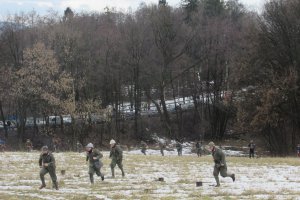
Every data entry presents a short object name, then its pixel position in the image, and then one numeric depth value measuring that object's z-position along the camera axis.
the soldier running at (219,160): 23.91
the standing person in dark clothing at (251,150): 49.50
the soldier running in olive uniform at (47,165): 23.75
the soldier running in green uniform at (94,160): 25.82
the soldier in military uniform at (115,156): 28.05
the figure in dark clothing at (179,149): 53.94
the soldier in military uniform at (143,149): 52.95
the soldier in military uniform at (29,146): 54.53
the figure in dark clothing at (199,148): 52.17
